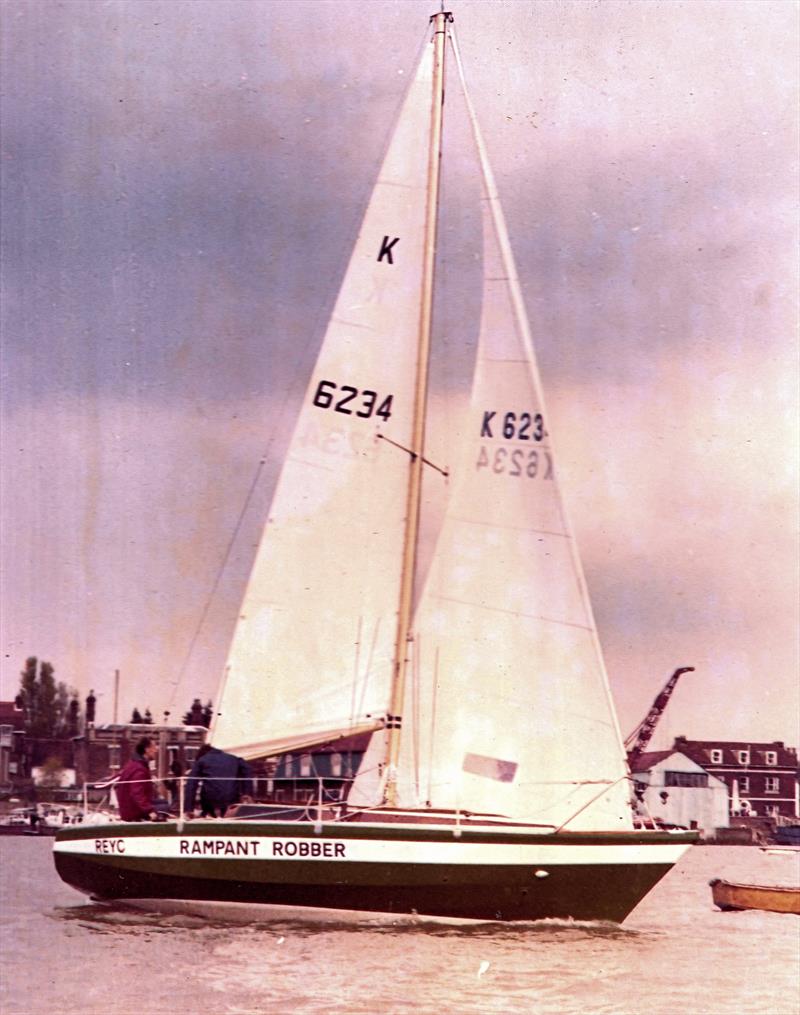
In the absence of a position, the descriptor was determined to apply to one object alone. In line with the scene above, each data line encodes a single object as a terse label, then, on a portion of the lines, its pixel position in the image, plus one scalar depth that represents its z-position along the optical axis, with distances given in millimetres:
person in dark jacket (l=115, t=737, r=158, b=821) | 19609
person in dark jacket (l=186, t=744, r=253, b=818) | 19750
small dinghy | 24562
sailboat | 18250
